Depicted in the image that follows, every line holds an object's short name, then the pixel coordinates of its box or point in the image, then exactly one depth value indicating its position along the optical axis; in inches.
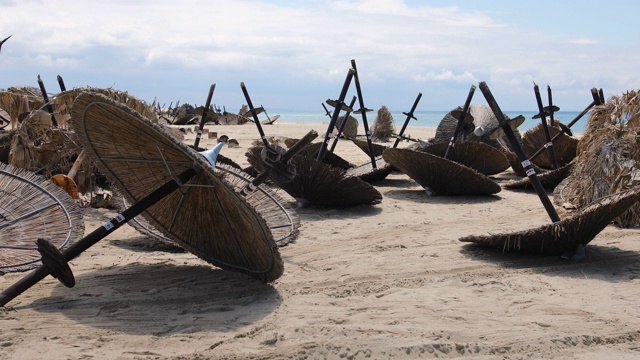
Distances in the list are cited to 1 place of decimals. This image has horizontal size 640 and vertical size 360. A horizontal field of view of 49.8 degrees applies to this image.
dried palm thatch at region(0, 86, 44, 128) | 297.0
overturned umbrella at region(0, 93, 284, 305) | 128.8
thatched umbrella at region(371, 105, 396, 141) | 791.1
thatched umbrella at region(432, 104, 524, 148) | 393.9
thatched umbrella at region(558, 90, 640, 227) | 217.6
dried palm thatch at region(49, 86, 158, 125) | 268.4
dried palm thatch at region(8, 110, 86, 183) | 258.5
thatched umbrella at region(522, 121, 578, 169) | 388.8
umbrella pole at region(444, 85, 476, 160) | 312.3
